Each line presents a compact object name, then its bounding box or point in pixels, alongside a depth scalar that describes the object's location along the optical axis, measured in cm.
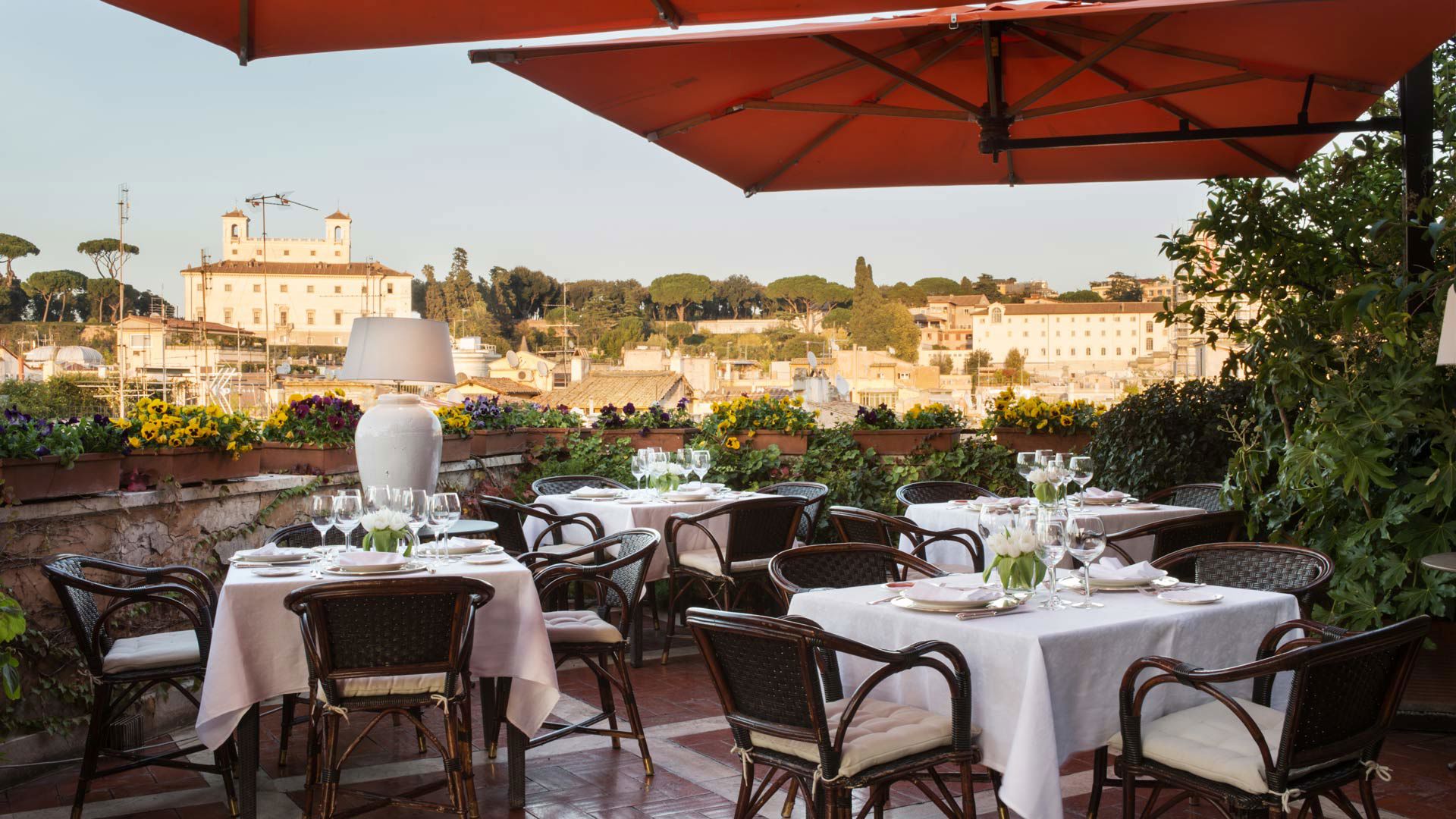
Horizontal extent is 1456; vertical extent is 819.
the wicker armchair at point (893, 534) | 471
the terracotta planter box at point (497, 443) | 688
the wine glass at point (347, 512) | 350
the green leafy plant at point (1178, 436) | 603
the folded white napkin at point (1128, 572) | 307
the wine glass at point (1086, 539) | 287
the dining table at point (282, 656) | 318
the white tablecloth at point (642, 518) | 542
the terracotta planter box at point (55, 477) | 375
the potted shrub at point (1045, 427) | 711
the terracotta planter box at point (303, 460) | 518
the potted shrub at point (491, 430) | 692
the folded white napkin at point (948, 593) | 277
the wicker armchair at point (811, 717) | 245
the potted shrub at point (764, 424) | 718
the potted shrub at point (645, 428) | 746
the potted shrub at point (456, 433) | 651
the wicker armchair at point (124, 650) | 329
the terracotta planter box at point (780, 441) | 716
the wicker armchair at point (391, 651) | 299
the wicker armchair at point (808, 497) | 596
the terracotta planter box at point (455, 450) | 648
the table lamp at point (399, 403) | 477
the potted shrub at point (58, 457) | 376
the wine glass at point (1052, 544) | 281
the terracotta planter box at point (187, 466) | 432
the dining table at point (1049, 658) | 248
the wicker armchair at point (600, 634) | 371
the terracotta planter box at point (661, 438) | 745
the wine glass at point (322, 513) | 350
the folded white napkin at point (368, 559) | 331
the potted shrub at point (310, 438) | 523
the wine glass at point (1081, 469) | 432
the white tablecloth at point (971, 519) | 486
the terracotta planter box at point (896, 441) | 713
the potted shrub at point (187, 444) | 430
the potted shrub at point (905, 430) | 713
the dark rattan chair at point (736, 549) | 528
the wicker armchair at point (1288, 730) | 232
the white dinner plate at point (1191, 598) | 284
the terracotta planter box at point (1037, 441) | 711
